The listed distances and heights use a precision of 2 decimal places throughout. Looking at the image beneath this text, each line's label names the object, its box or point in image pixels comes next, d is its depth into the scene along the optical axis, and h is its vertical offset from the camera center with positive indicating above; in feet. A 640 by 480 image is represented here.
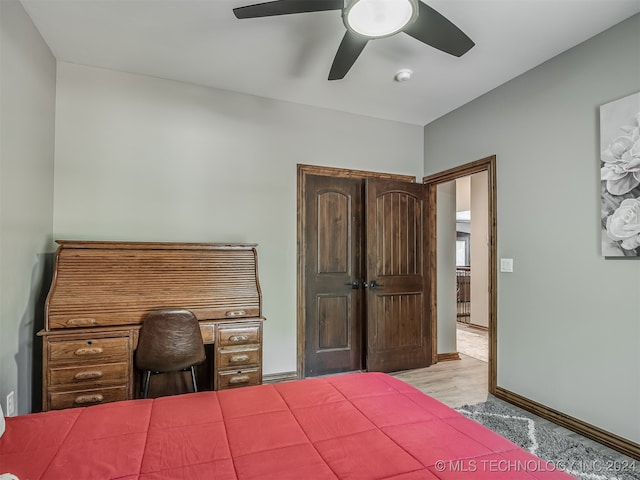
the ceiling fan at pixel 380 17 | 5.59 +3.84
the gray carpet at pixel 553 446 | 6.55 -4.04
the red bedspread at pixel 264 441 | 3.43 -2.12
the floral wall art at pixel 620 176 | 7.12 +1.54
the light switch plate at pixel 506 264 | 9.96 -0.39
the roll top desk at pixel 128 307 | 7.49 -1.32
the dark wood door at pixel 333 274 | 11.81 -0.81
